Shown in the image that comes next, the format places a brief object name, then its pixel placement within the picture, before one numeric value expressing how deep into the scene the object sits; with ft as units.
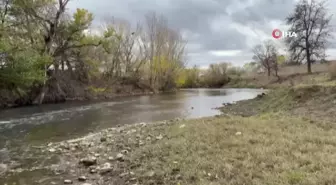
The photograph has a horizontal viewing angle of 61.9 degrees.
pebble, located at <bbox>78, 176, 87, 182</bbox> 18.43
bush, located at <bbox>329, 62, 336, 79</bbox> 57.68
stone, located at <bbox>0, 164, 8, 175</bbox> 21.86
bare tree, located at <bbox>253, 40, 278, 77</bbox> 181.78
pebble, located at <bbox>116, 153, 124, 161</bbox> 21.87
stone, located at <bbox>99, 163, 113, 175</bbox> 19.48
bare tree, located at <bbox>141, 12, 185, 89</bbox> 152.15
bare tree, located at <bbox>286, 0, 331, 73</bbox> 121.39
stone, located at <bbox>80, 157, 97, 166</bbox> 21.62
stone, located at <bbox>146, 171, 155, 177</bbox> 17.06
